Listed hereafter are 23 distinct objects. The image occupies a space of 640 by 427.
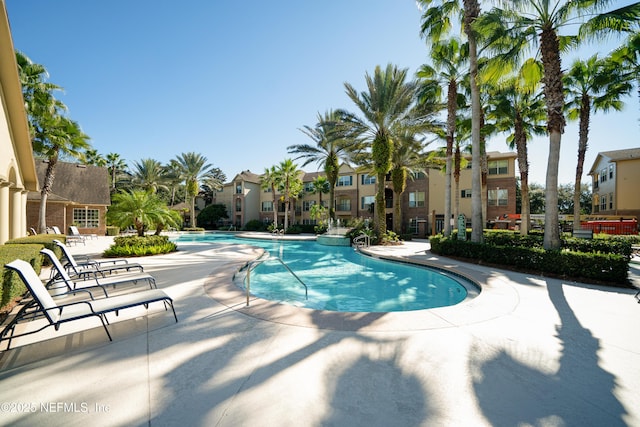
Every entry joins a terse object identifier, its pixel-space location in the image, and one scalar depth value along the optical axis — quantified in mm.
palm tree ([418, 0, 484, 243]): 13586
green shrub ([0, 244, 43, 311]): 5043
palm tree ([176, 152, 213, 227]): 41656
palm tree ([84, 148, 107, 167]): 39375
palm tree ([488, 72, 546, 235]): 17344
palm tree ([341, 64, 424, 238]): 18578
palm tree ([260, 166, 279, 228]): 34247
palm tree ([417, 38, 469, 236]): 17156
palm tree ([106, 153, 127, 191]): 43375
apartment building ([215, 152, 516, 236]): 29188
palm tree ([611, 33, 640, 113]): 13180
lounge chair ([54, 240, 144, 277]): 7515
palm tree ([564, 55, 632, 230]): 15250
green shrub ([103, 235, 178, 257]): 13281
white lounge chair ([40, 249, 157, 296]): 6046
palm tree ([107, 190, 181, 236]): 13766
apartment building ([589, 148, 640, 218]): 27422
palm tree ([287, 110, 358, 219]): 27656
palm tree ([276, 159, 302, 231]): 32656
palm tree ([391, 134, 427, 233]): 25188
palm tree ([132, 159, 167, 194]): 45000
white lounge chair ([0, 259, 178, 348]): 3885
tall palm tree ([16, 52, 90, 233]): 16500
